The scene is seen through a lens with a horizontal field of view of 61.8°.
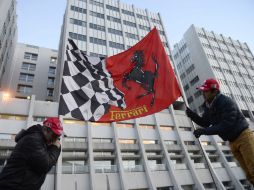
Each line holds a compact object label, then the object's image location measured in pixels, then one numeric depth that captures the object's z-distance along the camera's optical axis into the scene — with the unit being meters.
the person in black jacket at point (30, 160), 3.04
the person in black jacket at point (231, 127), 3.58
